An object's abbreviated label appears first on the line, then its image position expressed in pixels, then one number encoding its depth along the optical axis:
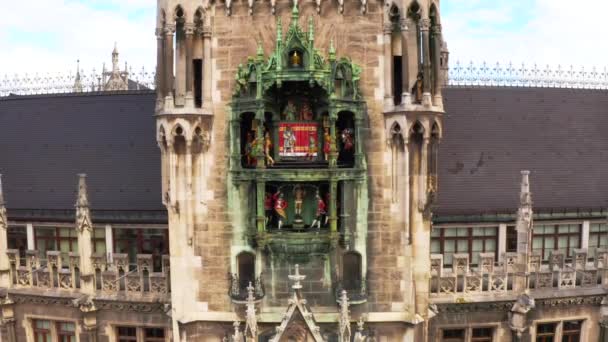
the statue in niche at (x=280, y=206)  18.06
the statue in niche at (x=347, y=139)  18.02
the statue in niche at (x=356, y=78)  17.42
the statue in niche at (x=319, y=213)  18.03
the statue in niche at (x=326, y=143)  17.57
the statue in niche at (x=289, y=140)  17.91
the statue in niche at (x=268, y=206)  18.21
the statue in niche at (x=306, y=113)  18.06
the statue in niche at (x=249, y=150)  18.00
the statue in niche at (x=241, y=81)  17.53
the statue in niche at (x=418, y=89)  17.47
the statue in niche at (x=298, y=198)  18.08
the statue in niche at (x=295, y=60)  17.11
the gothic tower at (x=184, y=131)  17.62
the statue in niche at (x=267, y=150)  17.70
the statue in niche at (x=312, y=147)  17.97
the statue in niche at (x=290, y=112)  17.94
